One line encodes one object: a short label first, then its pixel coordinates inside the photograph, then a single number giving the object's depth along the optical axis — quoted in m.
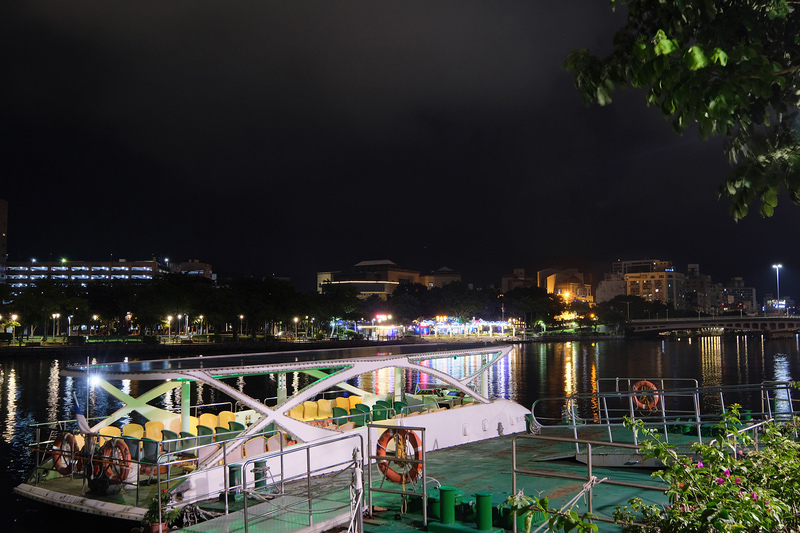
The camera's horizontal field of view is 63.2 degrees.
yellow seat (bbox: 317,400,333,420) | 21.20
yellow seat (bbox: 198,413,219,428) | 19.03
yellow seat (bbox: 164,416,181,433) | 18.38
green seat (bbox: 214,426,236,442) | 16.55
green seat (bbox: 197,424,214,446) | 16.91
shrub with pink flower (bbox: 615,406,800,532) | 4.37
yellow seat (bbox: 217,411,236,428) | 19.76
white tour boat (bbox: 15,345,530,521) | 15.02
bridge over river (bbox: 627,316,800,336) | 169.50
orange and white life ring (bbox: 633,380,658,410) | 25.05
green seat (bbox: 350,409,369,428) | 20.10
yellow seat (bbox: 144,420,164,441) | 17.31
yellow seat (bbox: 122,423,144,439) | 17.67
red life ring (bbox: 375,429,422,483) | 14.69
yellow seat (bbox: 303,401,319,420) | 21.06
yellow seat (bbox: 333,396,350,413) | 23.05
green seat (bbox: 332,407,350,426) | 20.22
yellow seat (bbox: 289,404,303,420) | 20.93
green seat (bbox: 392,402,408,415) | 21.81
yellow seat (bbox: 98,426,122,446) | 17.28
